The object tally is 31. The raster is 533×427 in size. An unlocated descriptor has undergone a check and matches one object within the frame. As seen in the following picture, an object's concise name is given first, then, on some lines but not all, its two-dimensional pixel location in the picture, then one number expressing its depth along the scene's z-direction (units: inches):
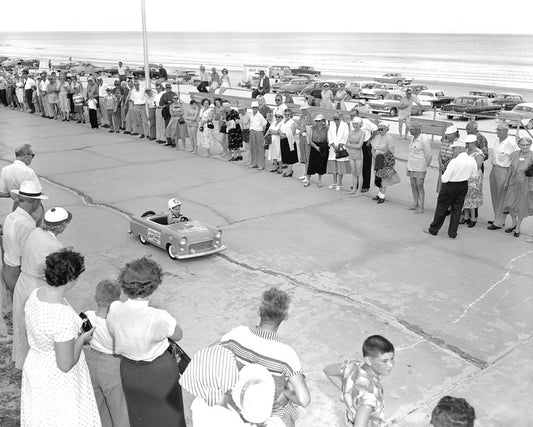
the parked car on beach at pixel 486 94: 1397.6
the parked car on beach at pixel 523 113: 979.8
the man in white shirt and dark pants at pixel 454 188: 353.7
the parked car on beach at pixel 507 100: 1314.3
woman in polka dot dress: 137.4
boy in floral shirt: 130.7
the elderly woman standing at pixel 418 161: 405.7
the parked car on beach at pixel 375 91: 1448.3
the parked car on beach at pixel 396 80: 1918.1
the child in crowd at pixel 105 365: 157.2
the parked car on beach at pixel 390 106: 1077.8
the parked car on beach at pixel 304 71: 2265.7
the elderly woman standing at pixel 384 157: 431.2
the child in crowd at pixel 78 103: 822.5
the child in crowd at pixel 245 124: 575.2
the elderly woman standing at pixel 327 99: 666.2
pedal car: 321.4
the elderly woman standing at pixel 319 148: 479.2
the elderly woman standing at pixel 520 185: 358.0
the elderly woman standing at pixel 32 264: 184.9
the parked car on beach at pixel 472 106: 1184.8
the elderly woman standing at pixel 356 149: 454.6
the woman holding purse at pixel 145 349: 143.4
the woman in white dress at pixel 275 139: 517.3
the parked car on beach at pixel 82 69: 2186.3
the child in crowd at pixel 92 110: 789.2
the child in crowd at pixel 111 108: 751.7
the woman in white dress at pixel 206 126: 594.5
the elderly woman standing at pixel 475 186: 375.6
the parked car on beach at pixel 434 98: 1348.5
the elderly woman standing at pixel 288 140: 510.3
